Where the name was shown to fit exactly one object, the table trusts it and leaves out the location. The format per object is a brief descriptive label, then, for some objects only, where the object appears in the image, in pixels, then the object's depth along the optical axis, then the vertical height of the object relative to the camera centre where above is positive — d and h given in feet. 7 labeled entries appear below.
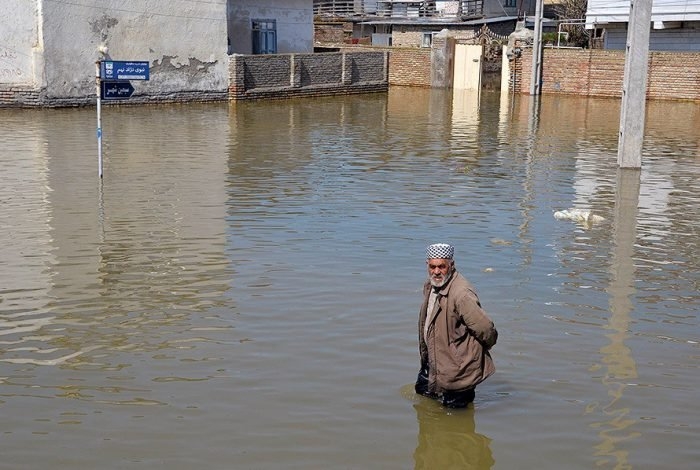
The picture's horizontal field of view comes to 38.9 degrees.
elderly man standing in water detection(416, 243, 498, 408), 22.20 -6.11
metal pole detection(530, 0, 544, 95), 126.21 -0.06
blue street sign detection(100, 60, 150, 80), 53.31 -0.96
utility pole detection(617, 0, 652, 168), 60.08 -0.60
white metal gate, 139.68 -1.23
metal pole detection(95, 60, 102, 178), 52.80 -3.31
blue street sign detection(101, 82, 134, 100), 53.36 -2.03
